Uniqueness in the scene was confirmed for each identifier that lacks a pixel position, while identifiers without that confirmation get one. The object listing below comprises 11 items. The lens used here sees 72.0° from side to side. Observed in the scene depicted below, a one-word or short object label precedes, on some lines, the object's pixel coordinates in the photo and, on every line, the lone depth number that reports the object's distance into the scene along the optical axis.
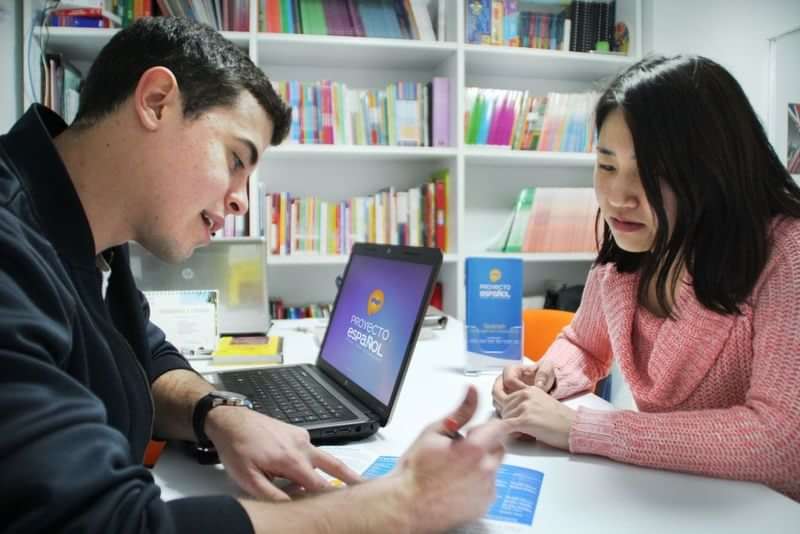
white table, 0.63
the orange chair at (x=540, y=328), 1.88
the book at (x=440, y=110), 2.56
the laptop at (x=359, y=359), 0.91
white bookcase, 2.45
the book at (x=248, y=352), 1.48
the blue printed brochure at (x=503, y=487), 0.62
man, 0.44
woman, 0.76
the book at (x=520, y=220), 2.70
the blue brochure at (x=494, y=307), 1.30
